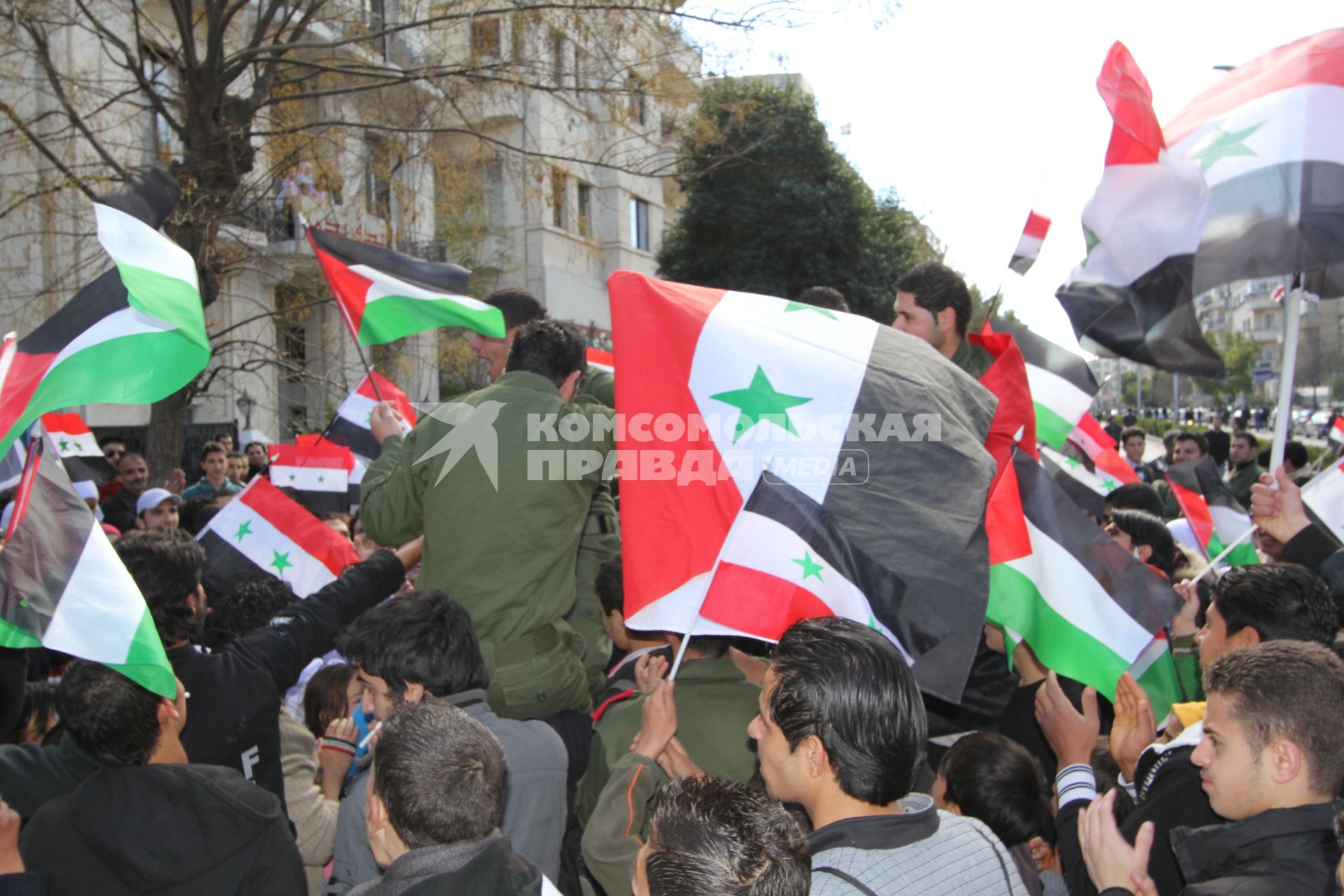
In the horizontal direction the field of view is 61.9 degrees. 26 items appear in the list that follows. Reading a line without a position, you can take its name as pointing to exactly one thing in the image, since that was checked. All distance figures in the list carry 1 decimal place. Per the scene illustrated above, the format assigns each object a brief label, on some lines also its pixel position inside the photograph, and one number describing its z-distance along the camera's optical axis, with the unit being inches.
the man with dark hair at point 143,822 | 105.1
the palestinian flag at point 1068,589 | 132.8
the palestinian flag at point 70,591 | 108.0
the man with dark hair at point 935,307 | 188.9
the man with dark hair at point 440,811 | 83.2
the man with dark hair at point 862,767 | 80.5
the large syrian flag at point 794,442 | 124.6
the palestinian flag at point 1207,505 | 276.2
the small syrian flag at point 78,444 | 331.3
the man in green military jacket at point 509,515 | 144.7
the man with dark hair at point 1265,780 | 89.0
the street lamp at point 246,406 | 510.7
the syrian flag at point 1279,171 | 151.6
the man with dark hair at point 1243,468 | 404.8
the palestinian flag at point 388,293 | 217.6
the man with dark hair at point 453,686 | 119.7
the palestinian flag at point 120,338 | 124.6
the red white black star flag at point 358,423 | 313.7
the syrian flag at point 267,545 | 209.3
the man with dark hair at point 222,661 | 122.5
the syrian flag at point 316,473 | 314.3
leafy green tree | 996.3
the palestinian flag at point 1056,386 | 239.9
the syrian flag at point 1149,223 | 152.0
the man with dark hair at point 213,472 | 358.0
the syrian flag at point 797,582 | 119.5
